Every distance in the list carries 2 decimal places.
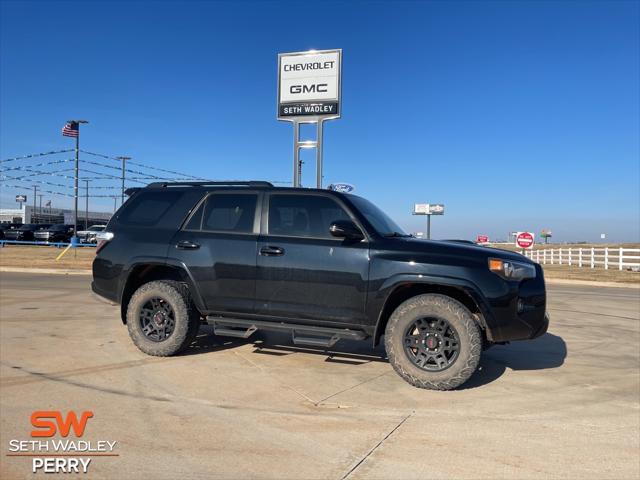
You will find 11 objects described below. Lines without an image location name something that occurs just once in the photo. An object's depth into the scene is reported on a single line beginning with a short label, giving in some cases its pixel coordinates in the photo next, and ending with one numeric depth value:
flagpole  33.79
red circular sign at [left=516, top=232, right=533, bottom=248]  20.73
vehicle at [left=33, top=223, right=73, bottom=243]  38.42
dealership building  87.10
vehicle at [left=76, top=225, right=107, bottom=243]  40.50
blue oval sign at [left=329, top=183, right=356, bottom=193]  15.44
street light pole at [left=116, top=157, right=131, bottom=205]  46.29
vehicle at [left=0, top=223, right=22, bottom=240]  47.53
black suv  4.41
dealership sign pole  14.09
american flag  33.81
